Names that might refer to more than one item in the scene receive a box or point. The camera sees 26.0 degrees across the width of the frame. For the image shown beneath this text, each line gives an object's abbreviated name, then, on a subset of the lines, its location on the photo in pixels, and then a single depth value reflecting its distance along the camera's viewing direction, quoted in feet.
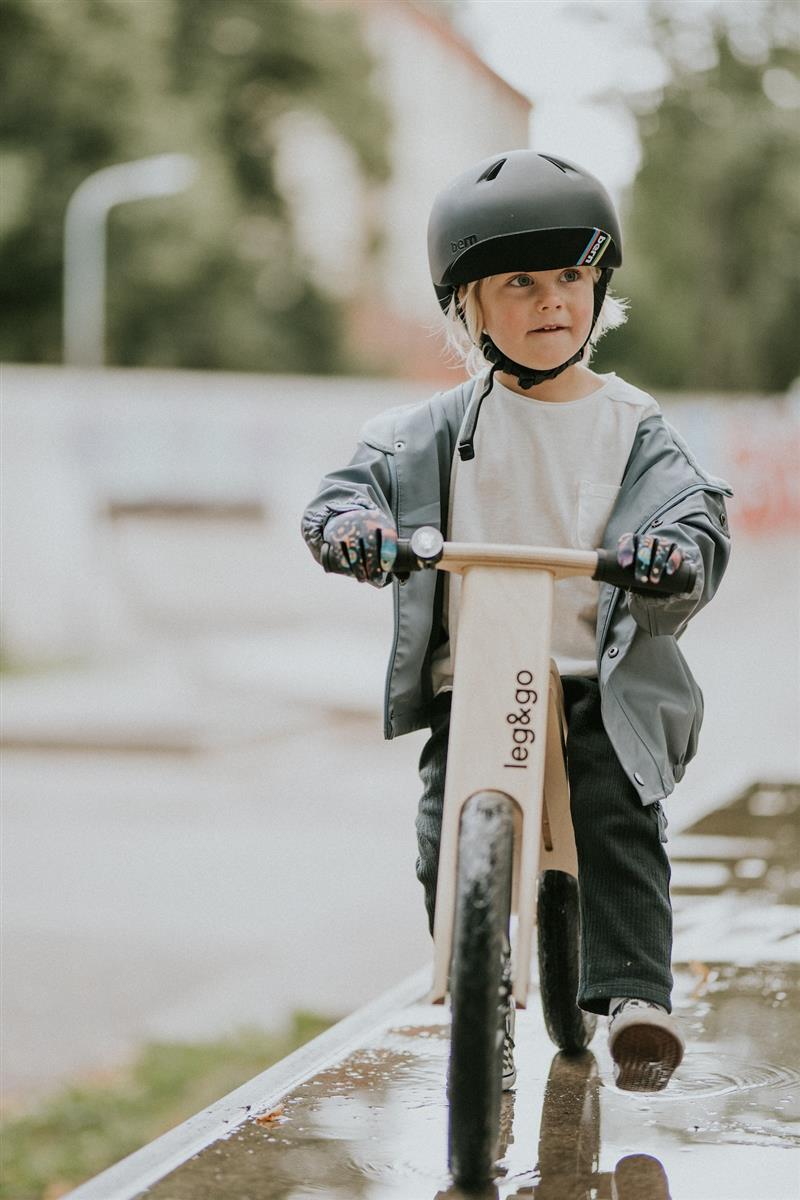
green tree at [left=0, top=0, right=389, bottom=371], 122.62
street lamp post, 118.52
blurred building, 149.48
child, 10.44
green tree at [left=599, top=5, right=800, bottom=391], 132.26
